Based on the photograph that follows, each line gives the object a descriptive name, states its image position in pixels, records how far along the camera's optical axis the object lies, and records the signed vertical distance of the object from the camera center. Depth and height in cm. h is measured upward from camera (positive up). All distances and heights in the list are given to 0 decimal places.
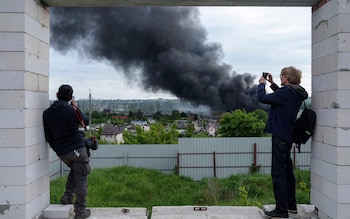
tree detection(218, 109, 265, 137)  2748 -144
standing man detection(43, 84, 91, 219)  409 -38
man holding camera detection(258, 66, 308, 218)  407 -20
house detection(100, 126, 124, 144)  4181 -330
